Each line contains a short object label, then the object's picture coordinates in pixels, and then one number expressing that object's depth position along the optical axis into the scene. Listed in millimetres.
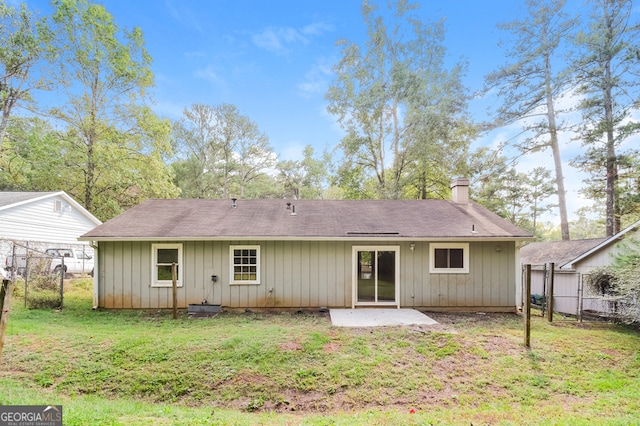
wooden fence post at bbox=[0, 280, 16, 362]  3389
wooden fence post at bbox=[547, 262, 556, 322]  7714
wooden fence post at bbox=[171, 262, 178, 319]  7391
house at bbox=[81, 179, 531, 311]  8445
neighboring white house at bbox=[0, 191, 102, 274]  12250
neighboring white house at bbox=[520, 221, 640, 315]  9273
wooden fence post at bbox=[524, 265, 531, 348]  5766
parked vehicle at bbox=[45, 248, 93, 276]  12320
